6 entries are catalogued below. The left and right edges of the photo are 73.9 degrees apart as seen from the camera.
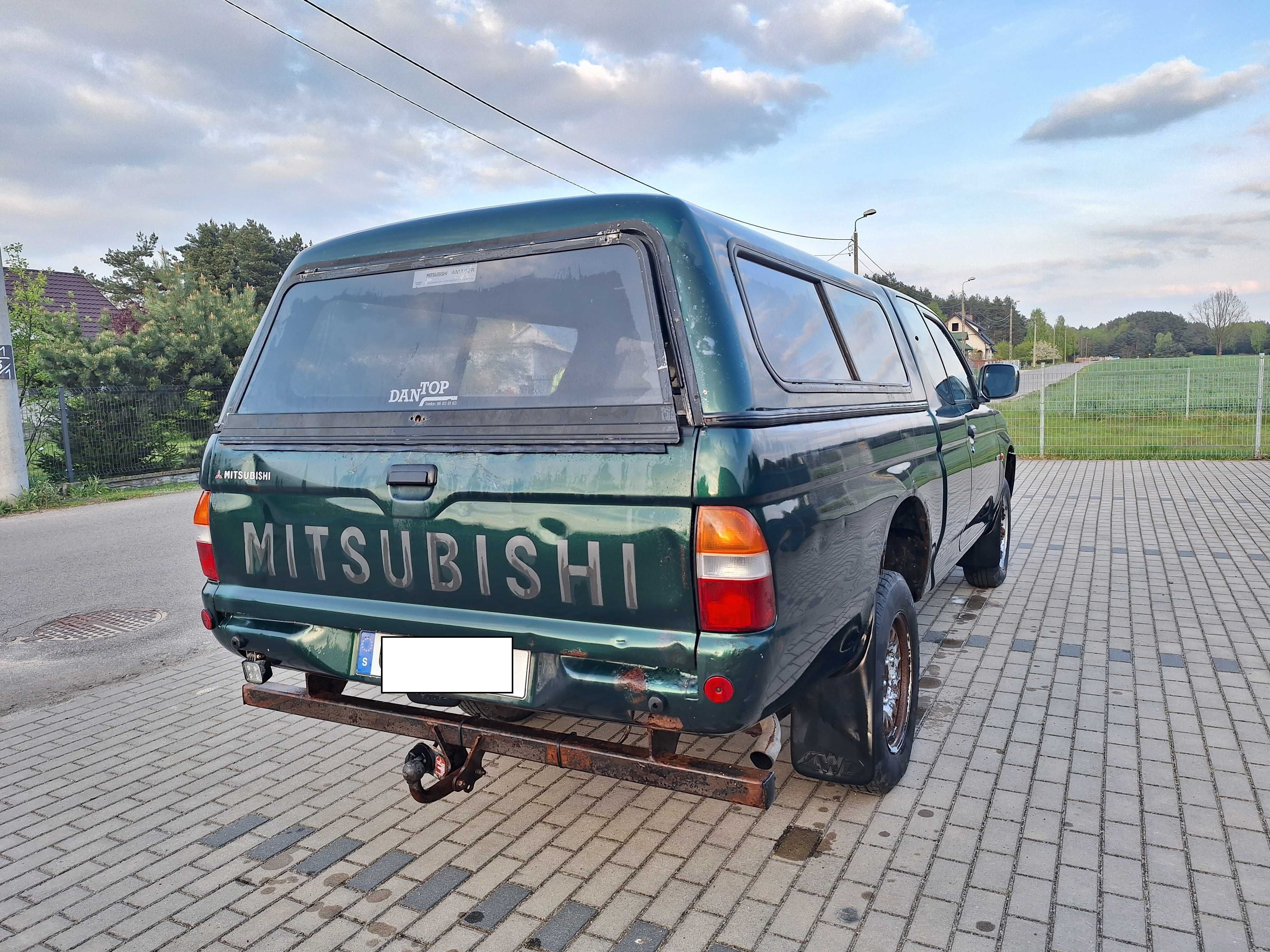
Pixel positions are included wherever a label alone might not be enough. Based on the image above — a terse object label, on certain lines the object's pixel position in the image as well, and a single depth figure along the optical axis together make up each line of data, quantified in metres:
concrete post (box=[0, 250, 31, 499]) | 12.18
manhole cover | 5.82
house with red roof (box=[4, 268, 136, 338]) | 24.78
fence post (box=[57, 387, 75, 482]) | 14.25
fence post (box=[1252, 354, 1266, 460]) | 14.90
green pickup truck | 2.20
